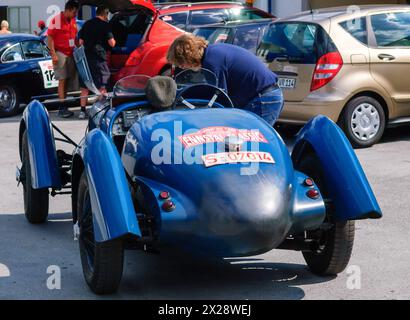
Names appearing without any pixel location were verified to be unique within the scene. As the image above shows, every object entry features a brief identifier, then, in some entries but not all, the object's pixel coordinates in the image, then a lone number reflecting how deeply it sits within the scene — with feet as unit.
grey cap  21.62
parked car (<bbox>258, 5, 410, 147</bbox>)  36.63
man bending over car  22.39
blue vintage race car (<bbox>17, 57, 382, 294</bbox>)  17.83
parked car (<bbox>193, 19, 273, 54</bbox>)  45.03
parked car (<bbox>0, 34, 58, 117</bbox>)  50.21
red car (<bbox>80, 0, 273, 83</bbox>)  45.83
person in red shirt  48.83
